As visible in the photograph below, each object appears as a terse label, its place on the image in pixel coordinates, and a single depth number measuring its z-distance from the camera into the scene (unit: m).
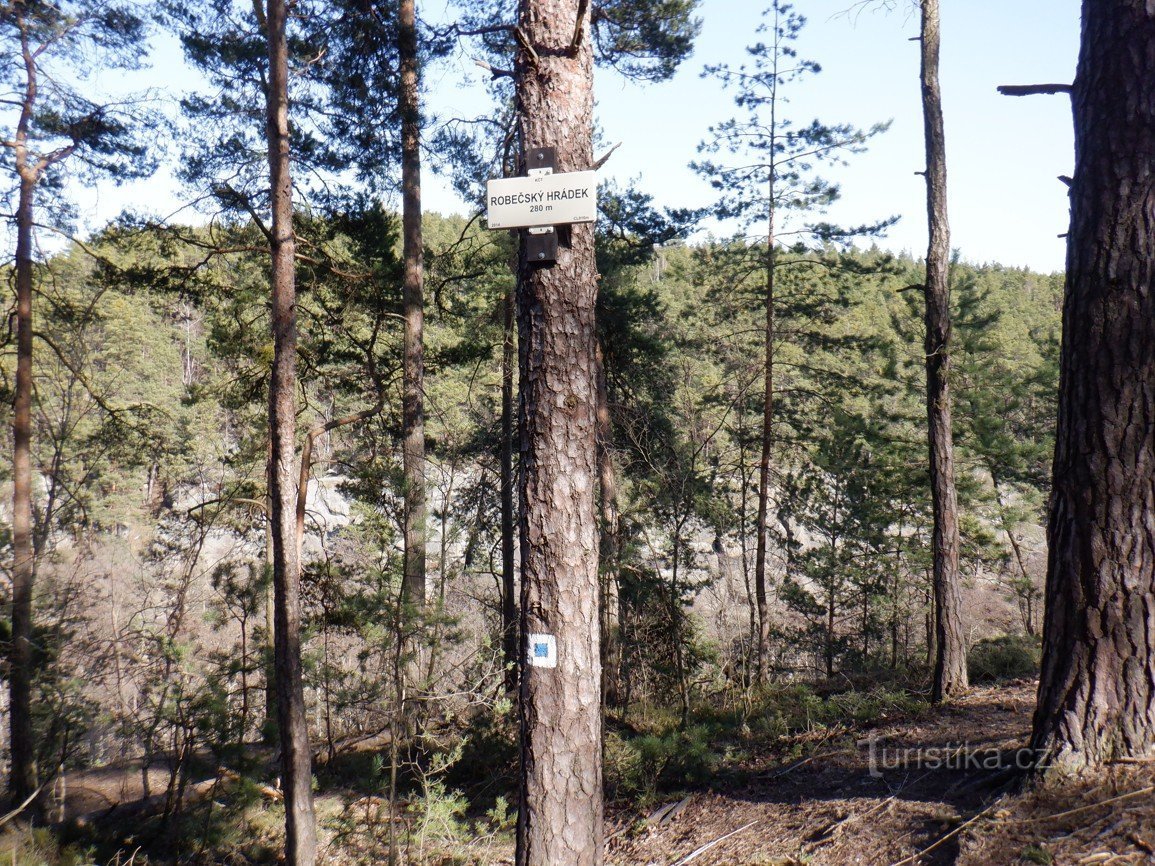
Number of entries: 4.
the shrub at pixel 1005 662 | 8.21
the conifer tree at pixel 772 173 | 11.80
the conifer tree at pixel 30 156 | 8.93
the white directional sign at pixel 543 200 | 3.14
